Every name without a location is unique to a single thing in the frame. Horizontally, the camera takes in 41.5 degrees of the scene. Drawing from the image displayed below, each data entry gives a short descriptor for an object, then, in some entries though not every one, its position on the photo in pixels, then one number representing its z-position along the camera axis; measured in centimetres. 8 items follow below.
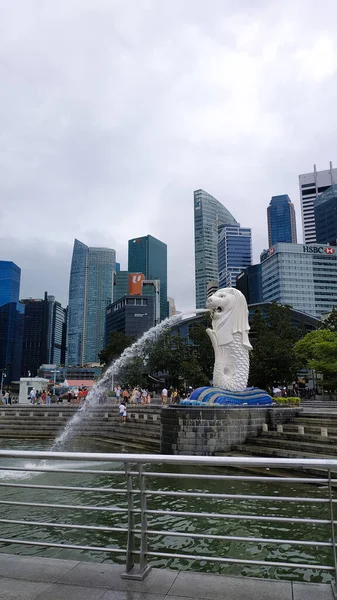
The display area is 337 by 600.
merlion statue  1739
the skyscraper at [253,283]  12481
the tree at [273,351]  3459
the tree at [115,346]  5584
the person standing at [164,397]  2861
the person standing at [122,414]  2192
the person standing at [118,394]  3039
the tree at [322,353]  3334
